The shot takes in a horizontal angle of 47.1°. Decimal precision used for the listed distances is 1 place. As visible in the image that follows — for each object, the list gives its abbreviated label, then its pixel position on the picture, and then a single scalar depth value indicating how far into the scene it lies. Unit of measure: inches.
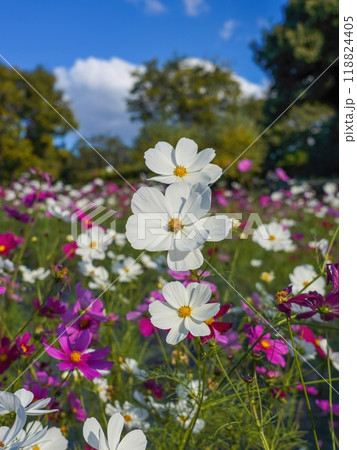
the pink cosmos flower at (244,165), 65.8
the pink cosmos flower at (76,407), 25.9
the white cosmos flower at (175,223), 12.7
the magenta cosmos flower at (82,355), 17.6
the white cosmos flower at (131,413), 26.0
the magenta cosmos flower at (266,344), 20.6
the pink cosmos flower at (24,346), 20.5
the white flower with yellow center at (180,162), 15.5
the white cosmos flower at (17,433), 11.8
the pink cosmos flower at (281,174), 86.8
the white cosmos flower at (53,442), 15.6
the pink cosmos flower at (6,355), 21.0
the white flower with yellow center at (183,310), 13.7
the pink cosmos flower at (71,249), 33.4
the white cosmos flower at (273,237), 39.0
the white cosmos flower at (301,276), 26.8
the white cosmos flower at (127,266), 37.4
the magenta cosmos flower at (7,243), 32.4
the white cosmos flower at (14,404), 13.3
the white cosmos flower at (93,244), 31.9
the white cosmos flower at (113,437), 12.0
